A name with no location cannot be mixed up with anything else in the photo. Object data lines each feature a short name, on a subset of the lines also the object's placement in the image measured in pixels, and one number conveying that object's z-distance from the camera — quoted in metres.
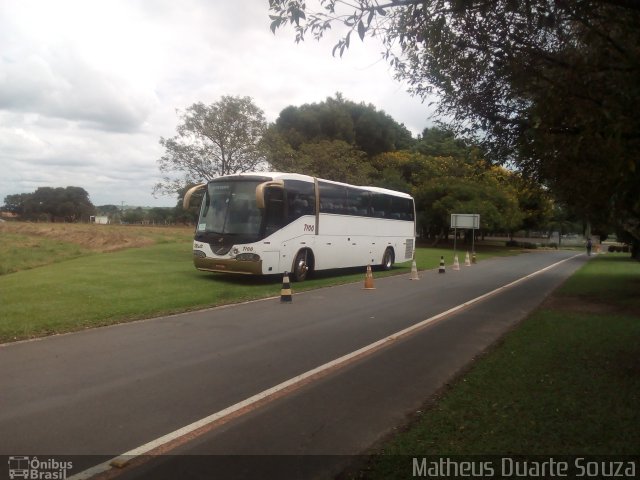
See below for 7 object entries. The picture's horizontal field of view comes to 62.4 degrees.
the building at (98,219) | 73.81
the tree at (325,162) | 26.75
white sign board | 33.40
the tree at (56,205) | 78.88
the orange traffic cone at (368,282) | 16.61
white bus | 15.77
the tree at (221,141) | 25.28
